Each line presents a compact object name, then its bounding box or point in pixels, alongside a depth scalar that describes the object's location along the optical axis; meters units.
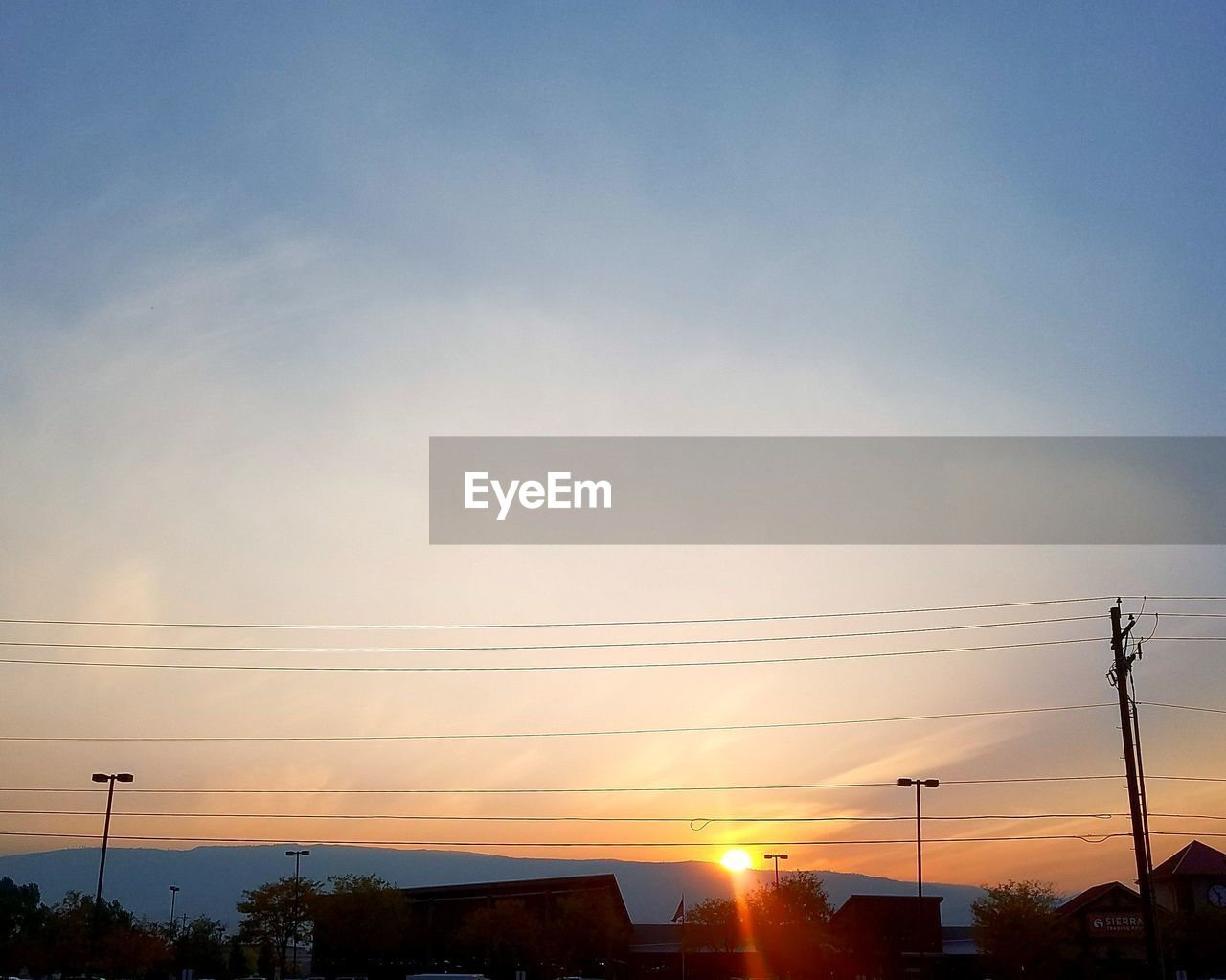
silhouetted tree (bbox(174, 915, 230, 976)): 137.12
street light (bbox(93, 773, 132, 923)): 79.69
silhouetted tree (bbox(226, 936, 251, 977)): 128.85
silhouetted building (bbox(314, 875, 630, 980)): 105.94
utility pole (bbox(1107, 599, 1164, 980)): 42.38
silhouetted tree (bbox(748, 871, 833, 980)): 114.81
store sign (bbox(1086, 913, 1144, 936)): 99.19
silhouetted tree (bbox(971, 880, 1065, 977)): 97.44
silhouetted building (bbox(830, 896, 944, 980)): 115.75
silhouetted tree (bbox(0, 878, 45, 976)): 105.25
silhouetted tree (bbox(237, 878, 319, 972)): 110.44
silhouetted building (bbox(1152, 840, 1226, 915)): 104.75
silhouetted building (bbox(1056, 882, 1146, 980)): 98.19
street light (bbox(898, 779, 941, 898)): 92.31
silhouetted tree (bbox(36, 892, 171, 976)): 101.69
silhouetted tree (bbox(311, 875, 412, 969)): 106.19
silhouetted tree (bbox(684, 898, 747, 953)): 118.31
